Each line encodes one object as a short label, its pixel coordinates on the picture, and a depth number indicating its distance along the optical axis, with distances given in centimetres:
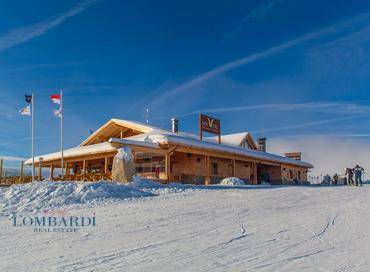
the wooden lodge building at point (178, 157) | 2006
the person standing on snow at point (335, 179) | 3295
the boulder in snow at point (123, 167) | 1561
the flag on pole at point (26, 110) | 2186
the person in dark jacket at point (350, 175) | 2548
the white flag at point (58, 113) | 2230
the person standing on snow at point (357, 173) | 2326
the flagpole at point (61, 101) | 2258
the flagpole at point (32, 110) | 2193
